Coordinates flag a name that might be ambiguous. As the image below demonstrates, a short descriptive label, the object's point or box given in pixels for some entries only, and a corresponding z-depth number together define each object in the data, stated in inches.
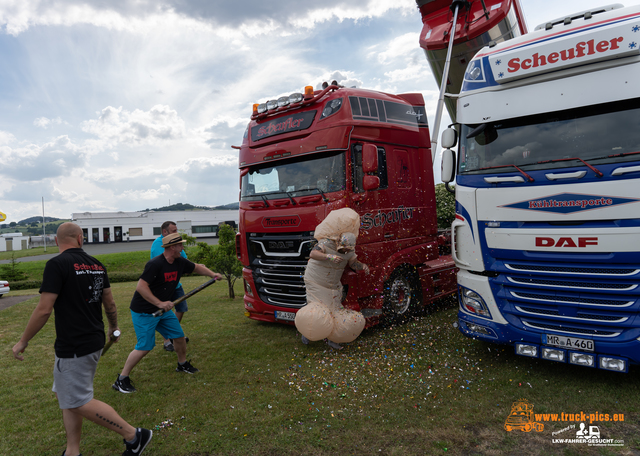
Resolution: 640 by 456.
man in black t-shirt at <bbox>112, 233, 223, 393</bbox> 182.2
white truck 154.7
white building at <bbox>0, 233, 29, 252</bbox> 2069.4
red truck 230.8
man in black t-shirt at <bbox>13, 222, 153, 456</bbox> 123.6
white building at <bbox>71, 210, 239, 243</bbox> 2048.5
